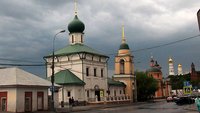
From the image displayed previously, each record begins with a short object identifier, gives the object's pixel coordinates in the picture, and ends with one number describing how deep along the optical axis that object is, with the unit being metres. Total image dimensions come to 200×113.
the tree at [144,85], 54.39
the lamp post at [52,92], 26.04
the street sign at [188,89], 24.30
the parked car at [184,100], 35.80
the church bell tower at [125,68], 51.38
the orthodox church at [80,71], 38.69
